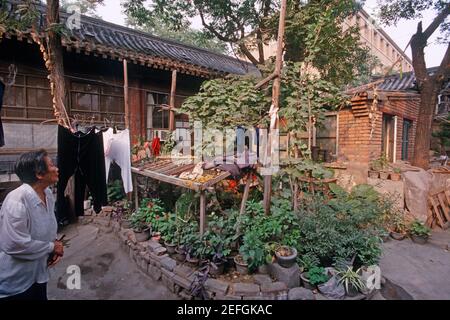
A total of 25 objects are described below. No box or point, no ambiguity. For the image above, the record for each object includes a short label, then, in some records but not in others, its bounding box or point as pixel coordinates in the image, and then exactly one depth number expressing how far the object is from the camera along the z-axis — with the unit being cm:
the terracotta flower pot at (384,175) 682
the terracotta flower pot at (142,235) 512
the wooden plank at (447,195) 707
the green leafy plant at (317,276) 375
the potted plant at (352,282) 364
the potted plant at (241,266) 394
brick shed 693
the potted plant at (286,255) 372
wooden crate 667
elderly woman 220
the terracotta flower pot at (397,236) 597
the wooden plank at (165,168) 502
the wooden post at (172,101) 598
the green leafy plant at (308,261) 401
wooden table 406
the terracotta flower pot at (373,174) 699
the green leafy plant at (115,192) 698
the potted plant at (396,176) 675
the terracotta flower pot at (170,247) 456
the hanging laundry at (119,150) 540
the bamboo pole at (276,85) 417
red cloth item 649
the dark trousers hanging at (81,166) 453
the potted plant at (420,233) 582
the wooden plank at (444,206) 691
